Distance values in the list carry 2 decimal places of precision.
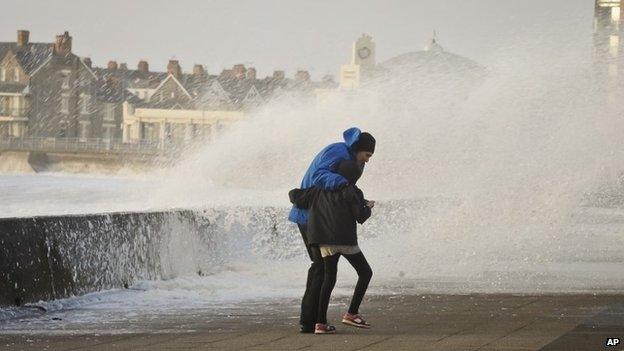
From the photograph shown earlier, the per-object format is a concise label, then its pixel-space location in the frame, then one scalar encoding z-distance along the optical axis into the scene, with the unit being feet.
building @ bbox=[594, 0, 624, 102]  522.88
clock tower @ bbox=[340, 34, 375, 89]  640.17
